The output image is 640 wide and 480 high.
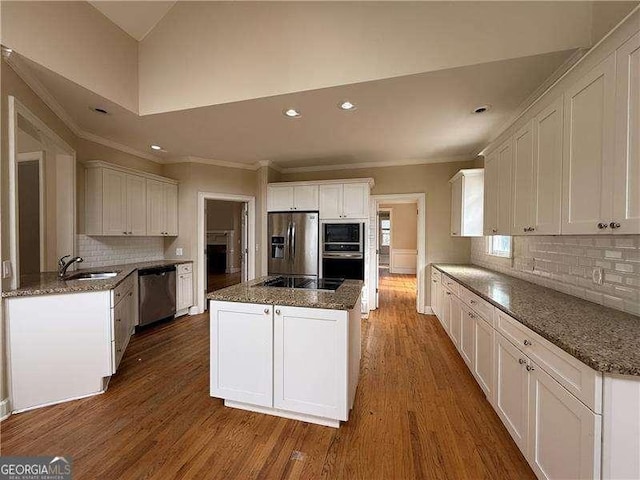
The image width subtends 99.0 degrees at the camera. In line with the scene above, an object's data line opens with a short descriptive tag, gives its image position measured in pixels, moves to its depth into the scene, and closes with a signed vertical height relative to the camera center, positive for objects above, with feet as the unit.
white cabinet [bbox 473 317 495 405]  6.58 -3.12
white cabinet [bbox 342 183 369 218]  13.87 +1.87
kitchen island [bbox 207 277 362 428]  6.00 -2.69
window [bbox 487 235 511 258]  10.42 -0.33
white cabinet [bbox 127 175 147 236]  12.50 +1.40
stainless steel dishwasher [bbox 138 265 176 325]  11.92 -2.65
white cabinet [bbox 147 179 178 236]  13.44 +1.38
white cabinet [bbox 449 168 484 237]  11.59 +1.52
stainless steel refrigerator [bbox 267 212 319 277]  14.32 -0.41
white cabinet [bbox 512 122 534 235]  6.89 +1.51
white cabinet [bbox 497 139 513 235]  8.00 +1.56
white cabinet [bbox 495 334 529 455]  5.03 -3.06
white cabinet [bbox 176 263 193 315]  13.82 -2.71
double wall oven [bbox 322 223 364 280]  13.89 -0.70
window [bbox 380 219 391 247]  36.14 +0.80
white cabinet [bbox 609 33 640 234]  4.07 +1.50
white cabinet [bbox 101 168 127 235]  11.49 +1.42
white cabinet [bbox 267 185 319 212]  14.52 +2.09
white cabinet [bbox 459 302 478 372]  8.01 -3.00
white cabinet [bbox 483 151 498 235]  8.96 +1.46
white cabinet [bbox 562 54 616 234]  4.54 +1.58
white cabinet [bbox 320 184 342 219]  14.17 +1.86
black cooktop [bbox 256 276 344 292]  7.62 -1.39
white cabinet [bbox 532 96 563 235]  5.79 +1.53
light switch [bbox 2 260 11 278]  6.47 -0.82
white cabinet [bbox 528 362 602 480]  3.45 -2.79
